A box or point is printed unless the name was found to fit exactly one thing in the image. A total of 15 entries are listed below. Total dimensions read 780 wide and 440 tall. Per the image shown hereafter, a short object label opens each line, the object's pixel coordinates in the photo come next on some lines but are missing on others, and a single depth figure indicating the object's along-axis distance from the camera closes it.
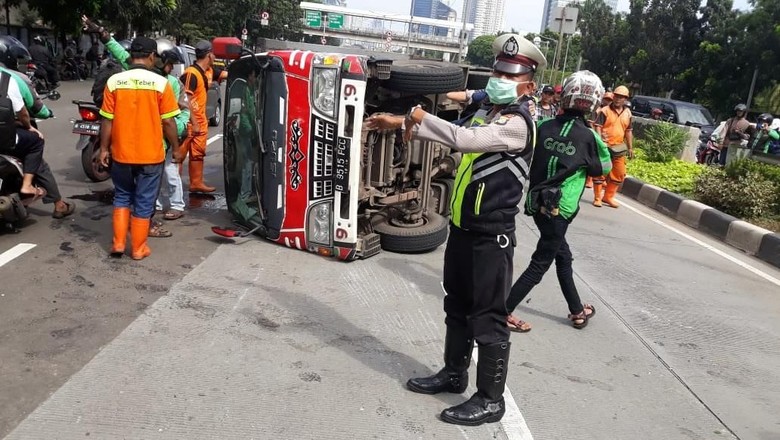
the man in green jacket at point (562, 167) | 4.31
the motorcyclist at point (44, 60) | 18.94
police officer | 3.22
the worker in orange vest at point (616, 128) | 9.84
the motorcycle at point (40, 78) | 15.19
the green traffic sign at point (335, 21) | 58.56
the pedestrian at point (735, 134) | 13.41
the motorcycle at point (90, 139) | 7.38
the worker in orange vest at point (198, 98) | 7.18
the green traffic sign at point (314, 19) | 59.81
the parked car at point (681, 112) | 19.12
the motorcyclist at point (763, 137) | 12.66
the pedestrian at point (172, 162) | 6.17
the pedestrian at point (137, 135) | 5.08
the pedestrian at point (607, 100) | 10.00
